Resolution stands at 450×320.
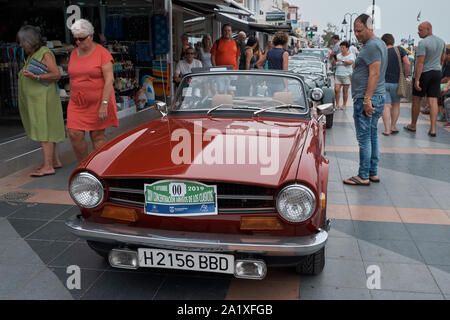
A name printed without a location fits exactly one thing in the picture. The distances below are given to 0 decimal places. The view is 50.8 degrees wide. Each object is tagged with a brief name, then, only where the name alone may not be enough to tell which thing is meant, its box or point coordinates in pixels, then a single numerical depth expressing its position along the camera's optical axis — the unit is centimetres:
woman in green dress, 580
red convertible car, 281
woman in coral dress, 513
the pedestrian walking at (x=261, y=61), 1056
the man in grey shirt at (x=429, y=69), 849
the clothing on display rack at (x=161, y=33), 1022
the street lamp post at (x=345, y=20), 5716
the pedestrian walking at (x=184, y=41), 1115
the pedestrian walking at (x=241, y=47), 1140
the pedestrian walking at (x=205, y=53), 1166
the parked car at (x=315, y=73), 946
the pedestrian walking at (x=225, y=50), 1021
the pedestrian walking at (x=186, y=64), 927
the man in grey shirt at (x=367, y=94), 534
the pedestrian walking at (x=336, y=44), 1681
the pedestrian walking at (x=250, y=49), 1130
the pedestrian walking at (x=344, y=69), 1201
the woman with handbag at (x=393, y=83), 884
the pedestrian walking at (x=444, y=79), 1102
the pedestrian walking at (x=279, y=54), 902
